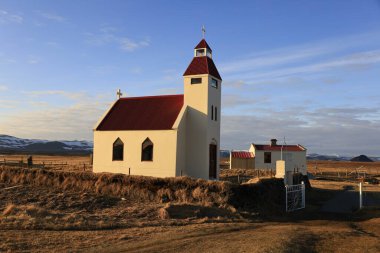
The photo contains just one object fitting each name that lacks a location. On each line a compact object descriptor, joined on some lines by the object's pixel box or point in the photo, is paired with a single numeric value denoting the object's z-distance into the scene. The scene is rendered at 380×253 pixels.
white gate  25.52
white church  28.45
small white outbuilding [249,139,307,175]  57.00
